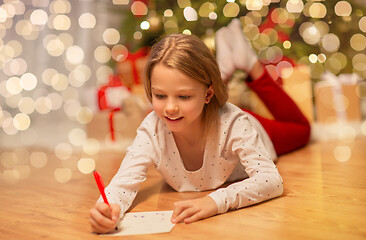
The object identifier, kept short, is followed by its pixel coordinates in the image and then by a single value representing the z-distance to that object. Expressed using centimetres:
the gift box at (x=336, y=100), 236
